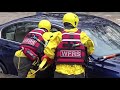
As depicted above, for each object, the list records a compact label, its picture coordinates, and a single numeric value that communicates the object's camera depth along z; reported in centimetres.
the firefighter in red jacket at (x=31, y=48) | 605
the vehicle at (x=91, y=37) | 591
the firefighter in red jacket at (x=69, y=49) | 531
